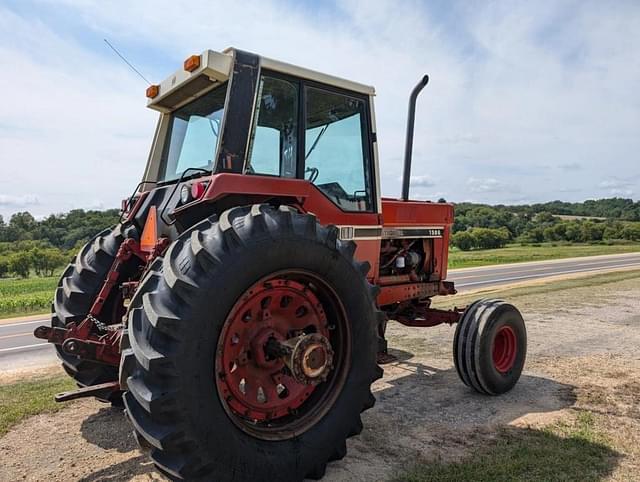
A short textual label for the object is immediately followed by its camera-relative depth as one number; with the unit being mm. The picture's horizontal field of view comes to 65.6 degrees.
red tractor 2541
